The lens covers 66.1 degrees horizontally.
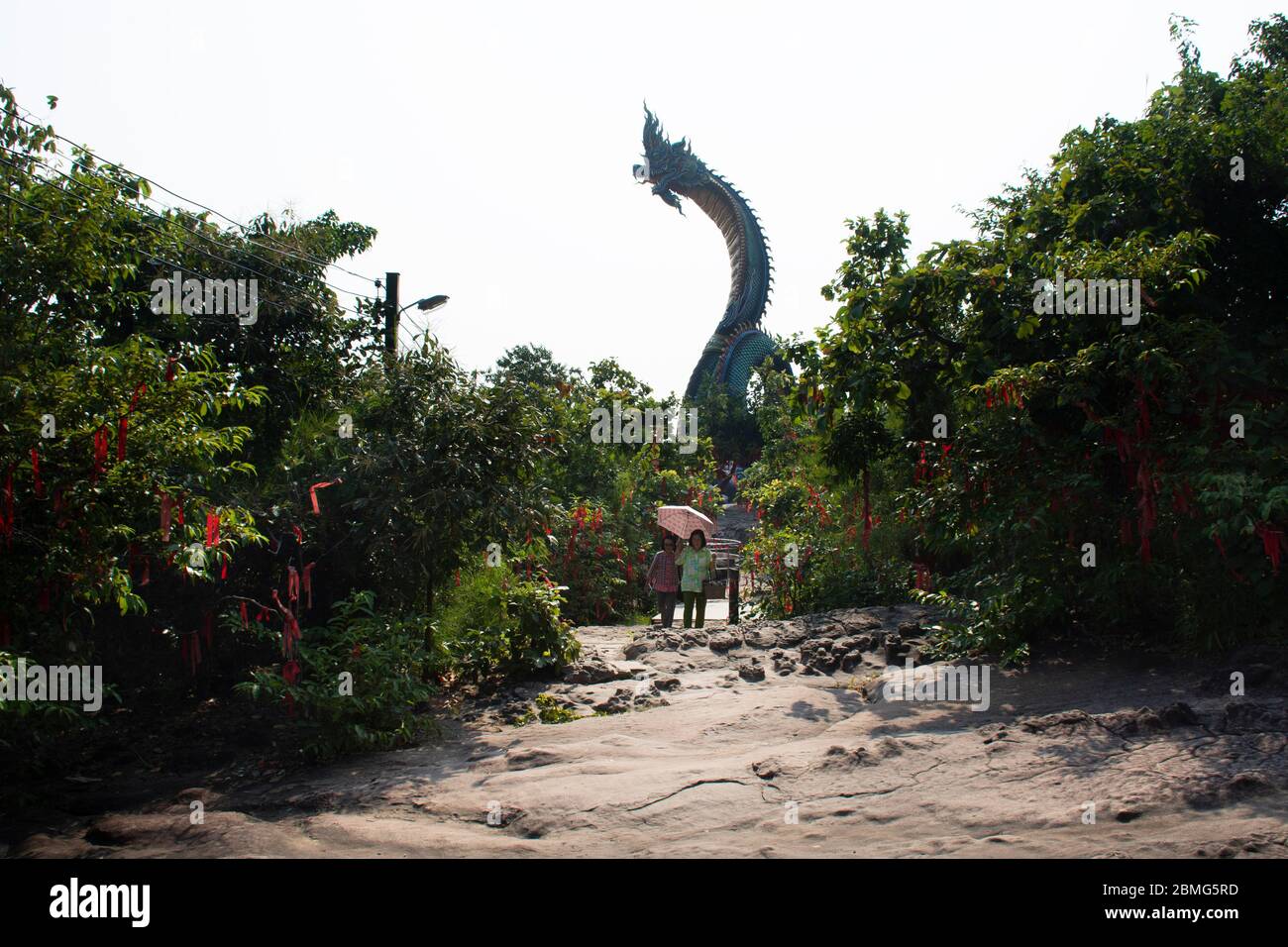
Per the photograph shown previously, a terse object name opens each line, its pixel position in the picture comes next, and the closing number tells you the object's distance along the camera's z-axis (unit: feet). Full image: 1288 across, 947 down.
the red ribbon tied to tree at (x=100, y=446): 19.80
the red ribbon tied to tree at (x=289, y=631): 26.63
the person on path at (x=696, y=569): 44.80
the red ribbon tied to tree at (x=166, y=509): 21.77
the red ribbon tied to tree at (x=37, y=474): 19.11
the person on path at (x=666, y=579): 45.96
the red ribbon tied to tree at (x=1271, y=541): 23.13
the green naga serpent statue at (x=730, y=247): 140.67
